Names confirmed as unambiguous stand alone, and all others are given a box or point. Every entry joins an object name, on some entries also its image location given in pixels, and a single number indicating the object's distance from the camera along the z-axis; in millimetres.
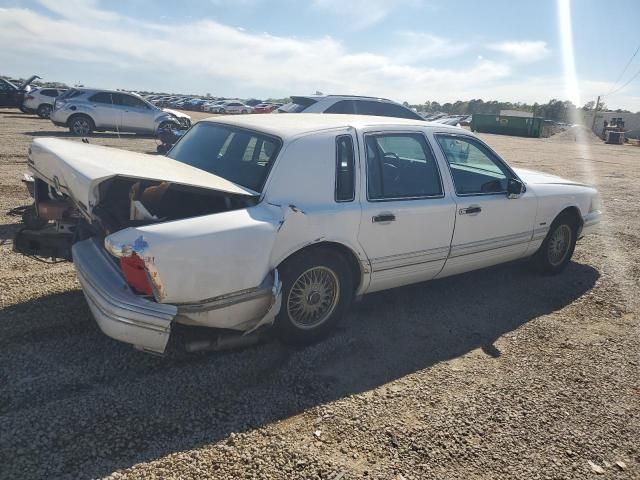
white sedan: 2822
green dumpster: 42750
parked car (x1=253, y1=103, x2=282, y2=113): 32081
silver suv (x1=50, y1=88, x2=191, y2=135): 15688
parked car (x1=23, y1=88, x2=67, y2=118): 22500
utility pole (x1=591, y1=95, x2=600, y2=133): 56219
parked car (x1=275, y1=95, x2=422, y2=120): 9539
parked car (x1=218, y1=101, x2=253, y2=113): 43256
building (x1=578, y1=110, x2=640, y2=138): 51450
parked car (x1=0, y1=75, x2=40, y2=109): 22969
